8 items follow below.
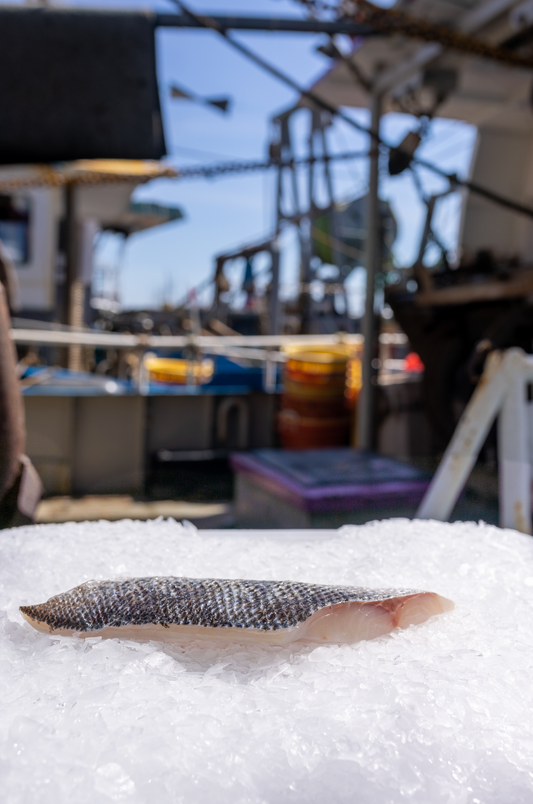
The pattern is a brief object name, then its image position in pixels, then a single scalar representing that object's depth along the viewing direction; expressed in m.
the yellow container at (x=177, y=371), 7.64
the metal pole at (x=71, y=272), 10.09
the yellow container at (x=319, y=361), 5.62
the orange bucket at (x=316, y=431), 5.93
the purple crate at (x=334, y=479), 3.76
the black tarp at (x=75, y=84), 2.71
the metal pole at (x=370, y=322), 5.70
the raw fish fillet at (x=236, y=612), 0.90
